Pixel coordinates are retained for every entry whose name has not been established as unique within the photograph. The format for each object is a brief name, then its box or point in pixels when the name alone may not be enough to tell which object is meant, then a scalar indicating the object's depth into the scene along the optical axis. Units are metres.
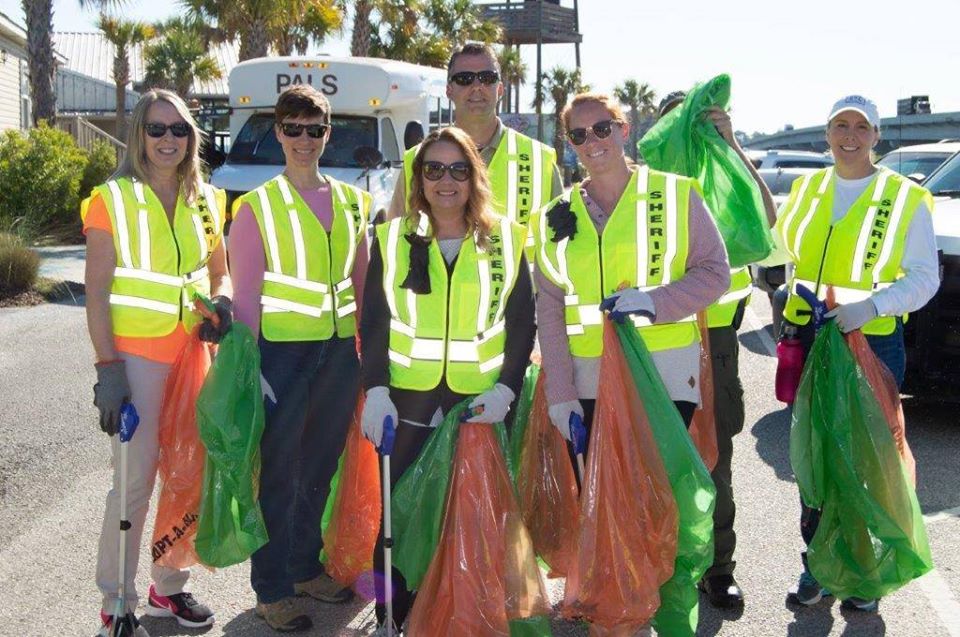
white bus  12.90
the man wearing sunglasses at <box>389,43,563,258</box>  4.71
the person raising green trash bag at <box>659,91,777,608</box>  4.45
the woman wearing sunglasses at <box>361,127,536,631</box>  3.82
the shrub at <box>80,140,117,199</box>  19.67
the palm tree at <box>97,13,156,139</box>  32.94
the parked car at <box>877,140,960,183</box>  10.13
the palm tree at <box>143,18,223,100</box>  33.91
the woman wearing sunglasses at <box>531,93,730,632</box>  3.80
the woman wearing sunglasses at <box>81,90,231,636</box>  3.97
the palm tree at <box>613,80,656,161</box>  67.44
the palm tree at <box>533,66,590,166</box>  54.28
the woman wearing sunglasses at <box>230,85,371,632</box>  4.18
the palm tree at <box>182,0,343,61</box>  23.06
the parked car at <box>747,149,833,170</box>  19.69
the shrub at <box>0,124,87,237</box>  16.95
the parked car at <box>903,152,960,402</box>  6.62
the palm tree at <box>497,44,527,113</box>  51.59
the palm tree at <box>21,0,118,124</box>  19.53
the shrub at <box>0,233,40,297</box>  12.16
